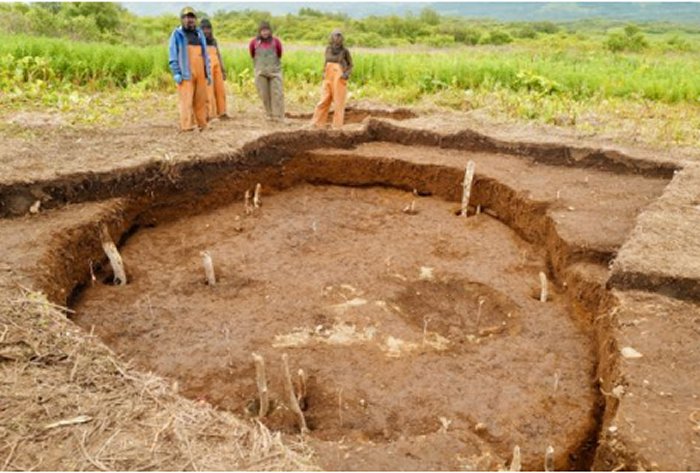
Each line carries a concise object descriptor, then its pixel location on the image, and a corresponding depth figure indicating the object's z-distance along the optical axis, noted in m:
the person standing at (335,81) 9.43
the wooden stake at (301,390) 4.12
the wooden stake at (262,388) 3.73
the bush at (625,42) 25.39
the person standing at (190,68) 8.40
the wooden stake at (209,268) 5.68
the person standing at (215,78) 9.75
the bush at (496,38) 29.42
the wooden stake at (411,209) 7.61
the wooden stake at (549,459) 3.47
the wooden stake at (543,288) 5.54
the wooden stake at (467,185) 7.26
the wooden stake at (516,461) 3.25
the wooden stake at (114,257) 5.68
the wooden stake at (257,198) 7.44
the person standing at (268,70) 9.58
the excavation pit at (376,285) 4.16
